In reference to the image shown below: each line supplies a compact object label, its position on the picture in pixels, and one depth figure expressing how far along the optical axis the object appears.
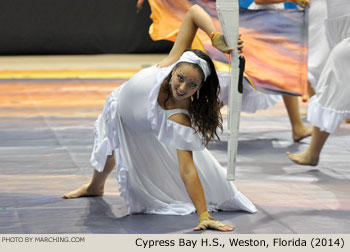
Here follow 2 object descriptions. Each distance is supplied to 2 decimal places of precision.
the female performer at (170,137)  6.48
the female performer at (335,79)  8.70
